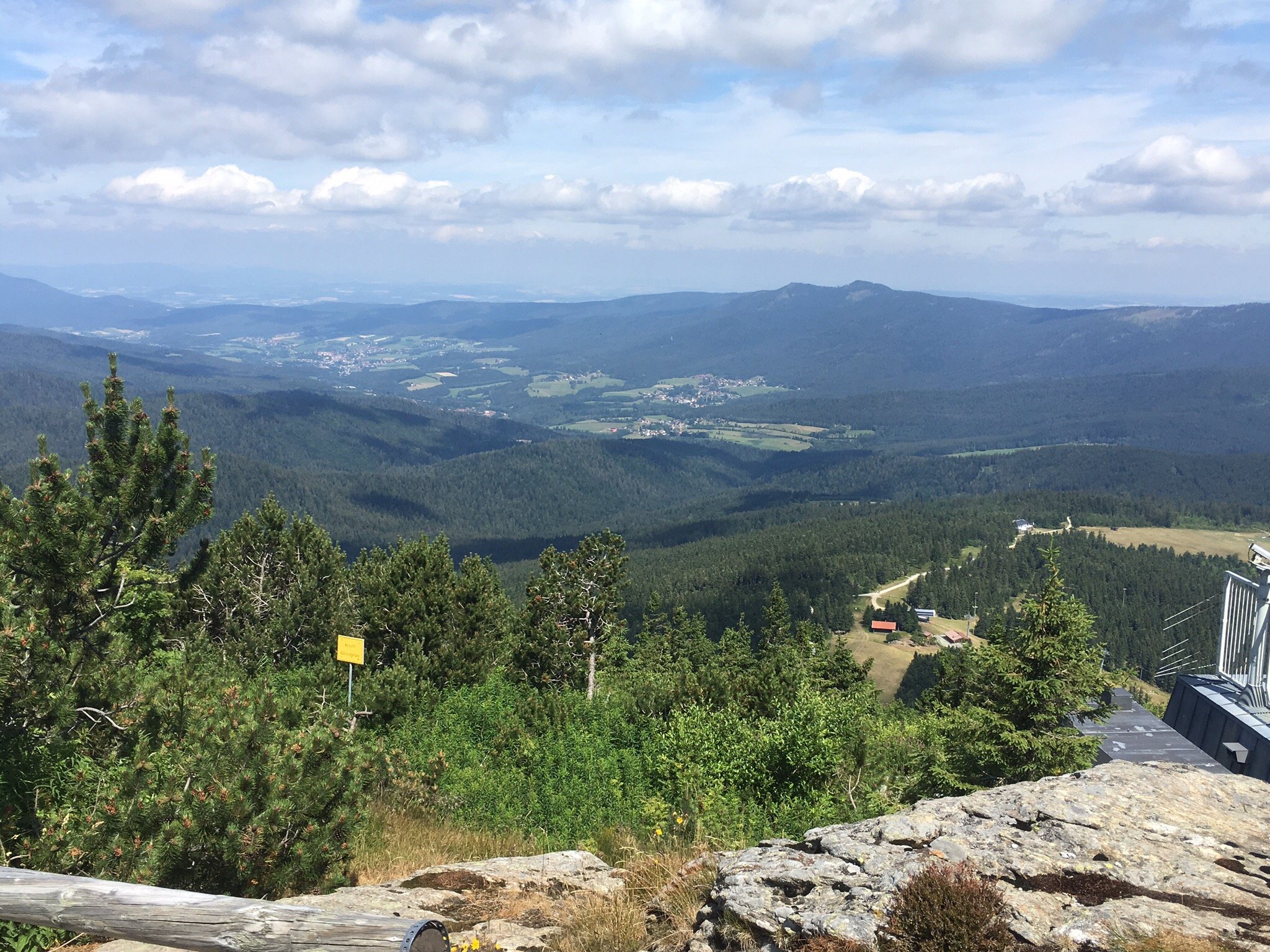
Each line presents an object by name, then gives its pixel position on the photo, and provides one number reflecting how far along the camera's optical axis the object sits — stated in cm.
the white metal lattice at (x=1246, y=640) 1964
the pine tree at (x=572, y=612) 2753
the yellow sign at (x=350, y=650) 1652
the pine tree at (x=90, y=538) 996
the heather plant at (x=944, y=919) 559
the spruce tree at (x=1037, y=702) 1811
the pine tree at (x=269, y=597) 2291
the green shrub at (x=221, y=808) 783
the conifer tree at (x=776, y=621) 6725
